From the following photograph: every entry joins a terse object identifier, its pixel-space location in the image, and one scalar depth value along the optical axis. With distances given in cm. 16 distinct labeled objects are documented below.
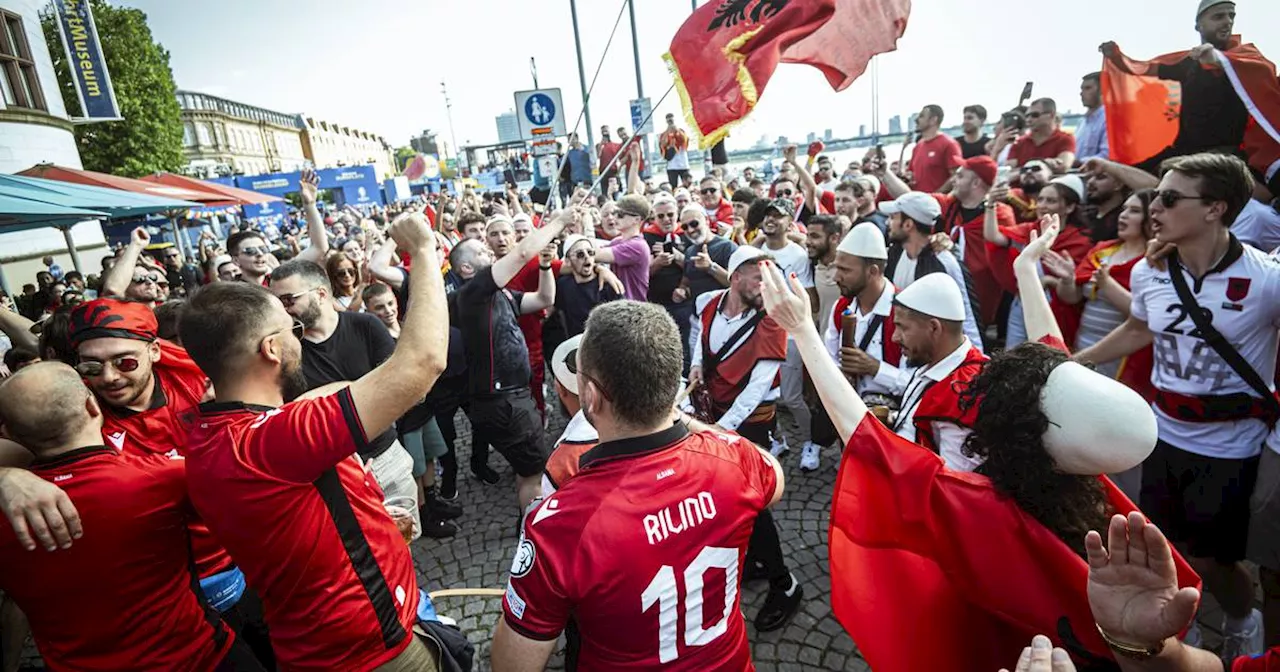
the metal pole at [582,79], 1441
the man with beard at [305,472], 161
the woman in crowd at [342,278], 508
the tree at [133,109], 2862
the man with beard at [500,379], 420
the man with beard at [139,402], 241
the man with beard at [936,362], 240
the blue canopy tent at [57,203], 589
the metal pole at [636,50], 1675
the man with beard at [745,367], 344
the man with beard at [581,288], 537
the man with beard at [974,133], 822
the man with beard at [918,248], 450
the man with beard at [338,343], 345
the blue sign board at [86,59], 1617
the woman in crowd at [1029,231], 456
